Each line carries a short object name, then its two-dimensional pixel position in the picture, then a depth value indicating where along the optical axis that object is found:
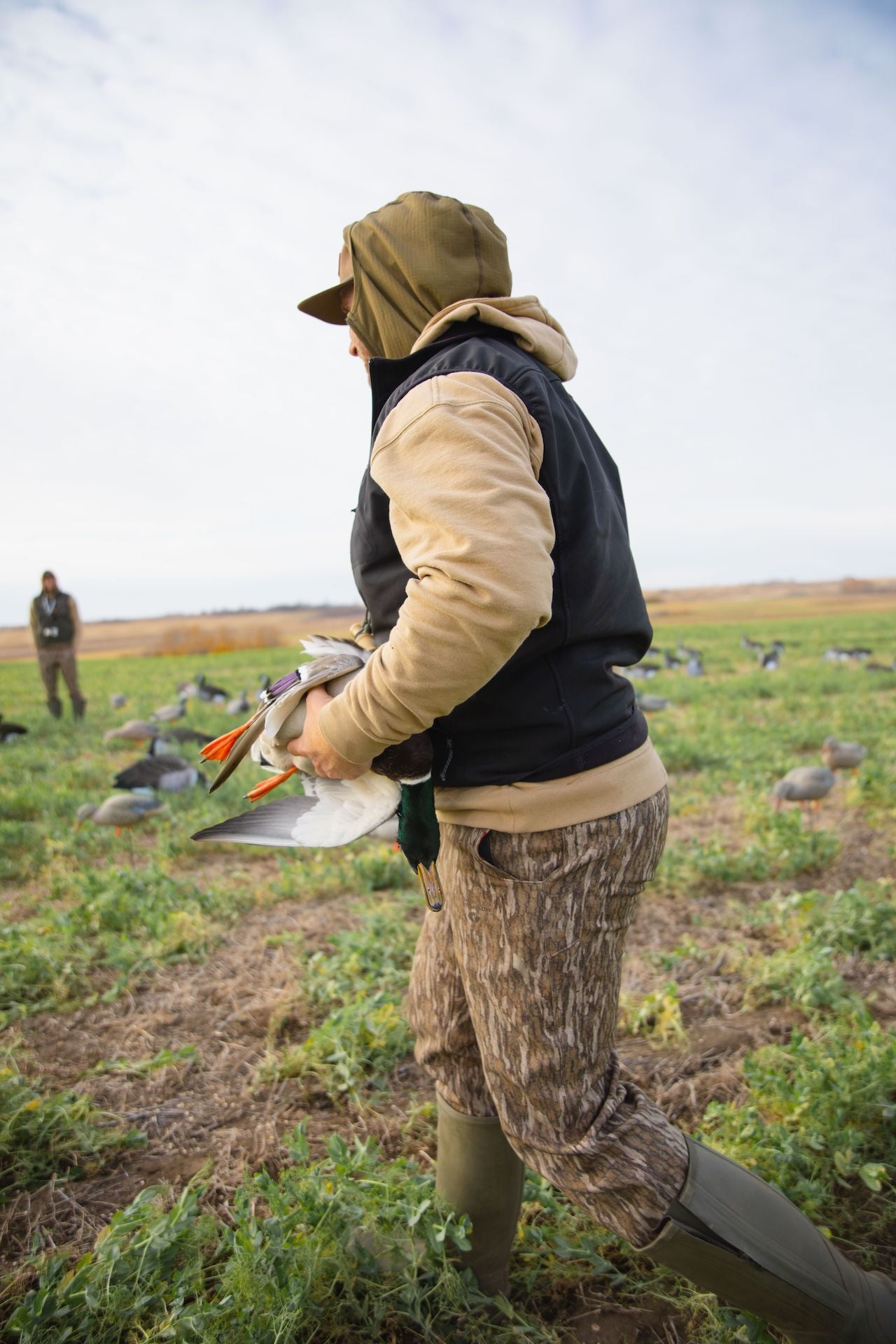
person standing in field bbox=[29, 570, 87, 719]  11.98
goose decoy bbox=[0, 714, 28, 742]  10.58
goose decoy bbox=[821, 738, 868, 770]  6.40
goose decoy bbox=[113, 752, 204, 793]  6.83
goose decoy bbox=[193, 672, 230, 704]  14.05
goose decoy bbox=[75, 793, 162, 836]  5.87
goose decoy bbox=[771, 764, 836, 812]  5.49
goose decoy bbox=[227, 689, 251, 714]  12.28
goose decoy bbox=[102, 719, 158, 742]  9.66
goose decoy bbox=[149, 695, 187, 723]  11.24
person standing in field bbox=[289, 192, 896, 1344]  1.40
